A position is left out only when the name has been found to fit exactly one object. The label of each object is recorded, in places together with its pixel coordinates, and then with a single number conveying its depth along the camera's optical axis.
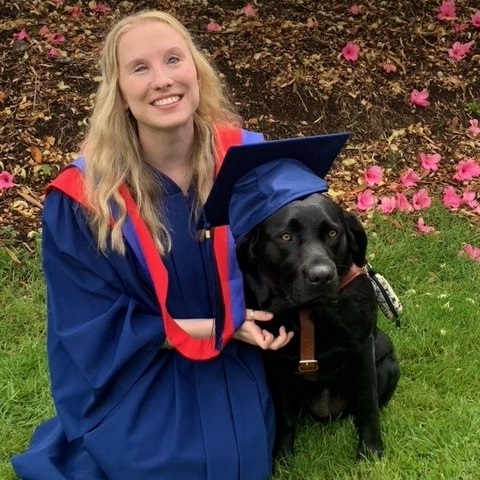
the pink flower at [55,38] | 5.88
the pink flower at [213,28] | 6.16
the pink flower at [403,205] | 4.76
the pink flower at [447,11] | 6.45
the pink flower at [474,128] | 5.62
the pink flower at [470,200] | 4.86
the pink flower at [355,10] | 6.47
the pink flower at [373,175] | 4.94
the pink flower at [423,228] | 4.58
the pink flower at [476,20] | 6.40
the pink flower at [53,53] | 5.77
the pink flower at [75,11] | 6.21
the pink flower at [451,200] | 4.82
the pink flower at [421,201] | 4.79
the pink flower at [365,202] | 4.79
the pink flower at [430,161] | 5.15
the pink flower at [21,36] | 5.90
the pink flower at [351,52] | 6.00
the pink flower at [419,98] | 5.71
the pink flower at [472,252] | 4.39
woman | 2.74
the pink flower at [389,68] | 5.98
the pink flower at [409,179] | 4.94
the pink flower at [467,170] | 5.04
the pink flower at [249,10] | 6.30
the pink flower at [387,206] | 4.72
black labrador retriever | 2.43
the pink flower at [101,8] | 6.30
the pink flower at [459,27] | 6.44
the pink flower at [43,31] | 5.95
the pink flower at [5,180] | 4.83
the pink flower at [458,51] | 6.10
